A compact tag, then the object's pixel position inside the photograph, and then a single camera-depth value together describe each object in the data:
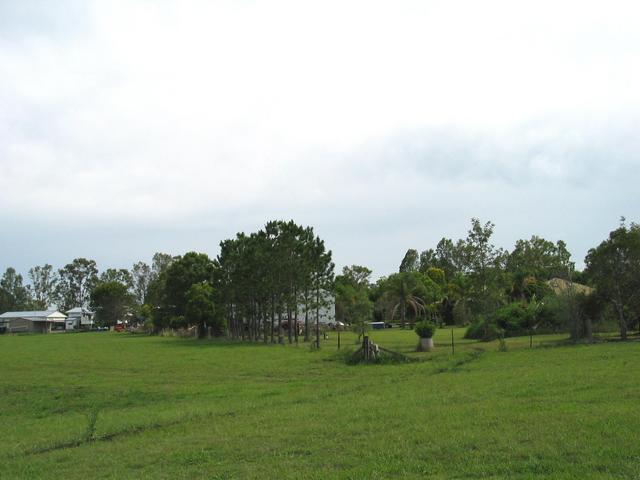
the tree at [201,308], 63.78
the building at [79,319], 129.39
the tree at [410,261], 129.50
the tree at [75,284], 150.50
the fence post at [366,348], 26.86
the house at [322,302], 51.56
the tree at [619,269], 34.69
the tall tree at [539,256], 81.37
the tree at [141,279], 135.75
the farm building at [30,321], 119.88
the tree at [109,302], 123.00
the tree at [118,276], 139.38
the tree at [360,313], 52.19
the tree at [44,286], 151.75
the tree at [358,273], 104.19
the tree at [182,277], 71.38
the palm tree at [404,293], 85.81
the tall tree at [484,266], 38.94
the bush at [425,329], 33.12
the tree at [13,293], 146.62
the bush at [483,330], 39.97
